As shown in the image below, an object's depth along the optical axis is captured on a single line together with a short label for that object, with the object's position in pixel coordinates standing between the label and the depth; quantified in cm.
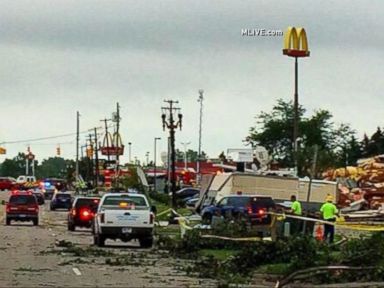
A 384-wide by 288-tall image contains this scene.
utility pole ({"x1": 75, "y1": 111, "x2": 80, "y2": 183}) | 16525
